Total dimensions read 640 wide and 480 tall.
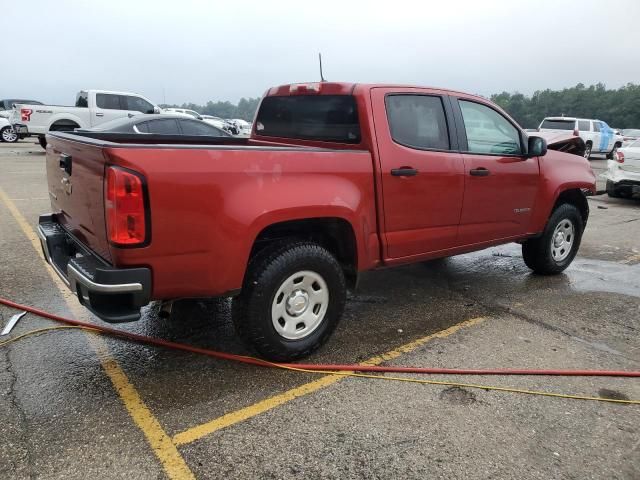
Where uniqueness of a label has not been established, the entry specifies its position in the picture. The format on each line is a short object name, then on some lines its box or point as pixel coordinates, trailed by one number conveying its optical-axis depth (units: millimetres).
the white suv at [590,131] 20656
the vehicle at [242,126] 34938
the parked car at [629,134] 24942
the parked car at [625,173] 10438
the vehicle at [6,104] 27888
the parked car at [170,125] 10188
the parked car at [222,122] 29461
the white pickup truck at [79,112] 15219
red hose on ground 3260
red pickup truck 2641
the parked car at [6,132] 21173
